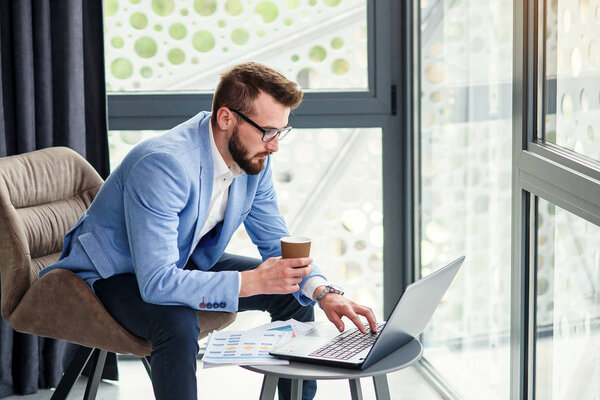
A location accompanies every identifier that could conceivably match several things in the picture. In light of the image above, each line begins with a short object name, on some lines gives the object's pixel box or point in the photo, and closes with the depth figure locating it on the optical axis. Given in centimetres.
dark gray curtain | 512
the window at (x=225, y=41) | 548
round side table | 371
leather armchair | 423
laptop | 373
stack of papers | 378
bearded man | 403
